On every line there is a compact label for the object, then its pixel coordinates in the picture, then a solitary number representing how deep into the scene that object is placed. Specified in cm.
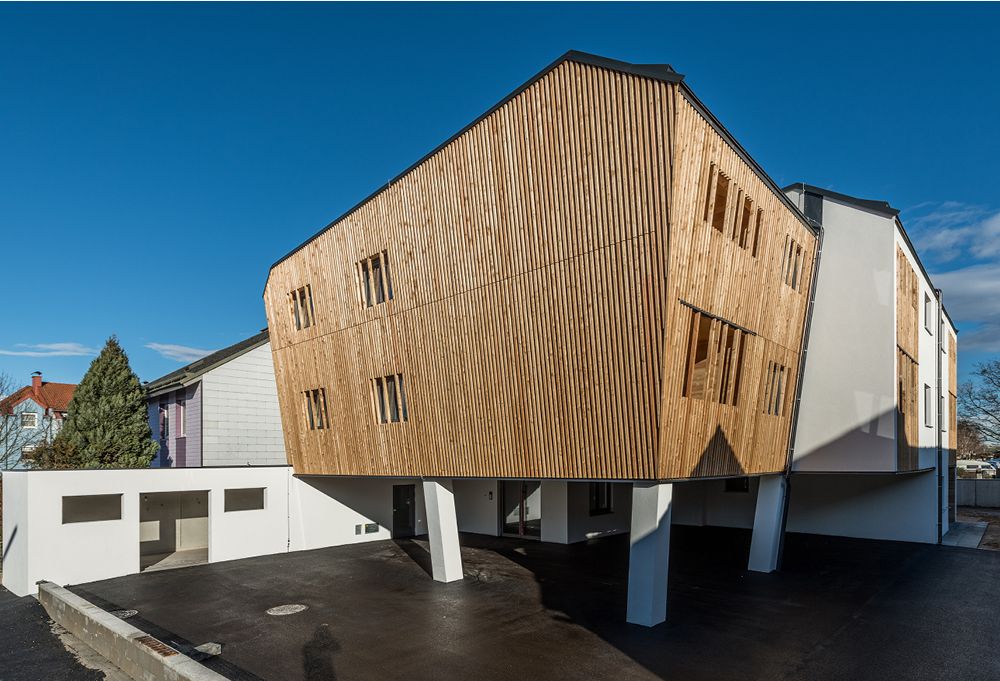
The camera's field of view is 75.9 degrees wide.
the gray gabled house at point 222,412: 2153
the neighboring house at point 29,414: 3041
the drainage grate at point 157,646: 797
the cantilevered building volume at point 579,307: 1017
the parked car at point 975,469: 4337
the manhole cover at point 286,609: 1188
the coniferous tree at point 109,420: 2142
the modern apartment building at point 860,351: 1616
